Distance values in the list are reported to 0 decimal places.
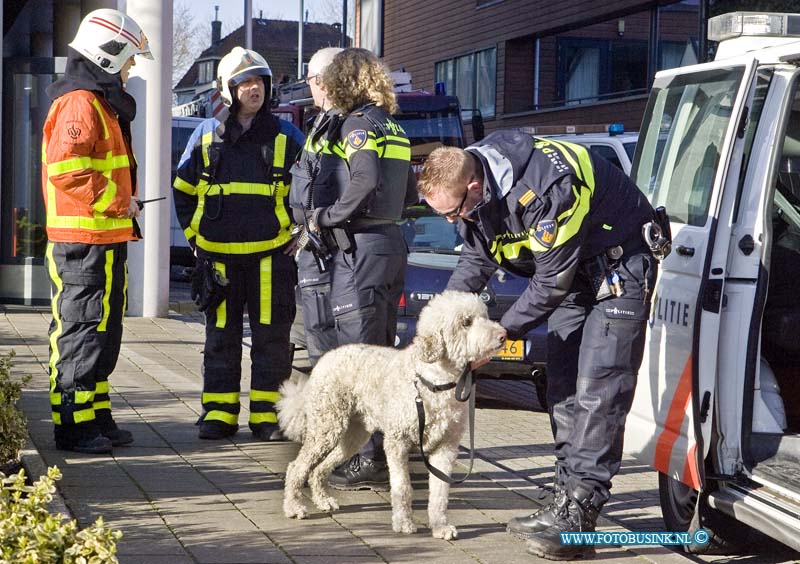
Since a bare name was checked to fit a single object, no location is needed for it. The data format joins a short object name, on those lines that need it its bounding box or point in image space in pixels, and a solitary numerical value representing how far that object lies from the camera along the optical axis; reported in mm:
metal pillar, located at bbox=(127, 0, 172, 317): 13148
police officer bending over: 4707
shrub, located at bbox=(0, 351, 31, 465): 5168
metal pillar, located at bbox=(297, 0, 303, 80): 53538
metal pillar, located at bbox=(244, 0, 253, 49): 30422
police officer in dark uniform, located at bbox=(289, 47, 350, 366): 6039
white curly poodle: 4895
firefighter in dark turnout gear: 6930
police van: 4840
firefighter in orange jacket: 6258
